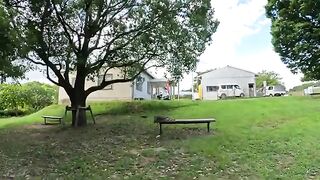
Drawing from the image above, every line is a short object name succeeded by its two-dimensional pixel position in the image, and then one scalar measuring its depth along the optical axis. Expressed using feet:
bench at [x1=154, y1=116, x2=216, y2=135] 27.85
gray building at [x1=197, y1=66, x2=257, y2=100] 86.85
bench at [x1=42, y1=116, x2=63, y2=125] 39.90
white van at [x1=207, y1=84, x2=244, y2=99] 80.97
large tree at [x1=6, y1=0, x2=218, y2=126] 31.62
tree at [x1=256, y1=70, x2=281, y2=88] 118.98
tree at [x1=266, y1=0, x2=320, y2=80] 48.87
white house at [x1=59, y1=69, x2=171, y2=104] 61.34
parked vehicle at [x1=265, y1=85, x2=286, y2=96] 83.42
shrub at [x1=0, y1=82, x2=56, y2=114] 67.85
